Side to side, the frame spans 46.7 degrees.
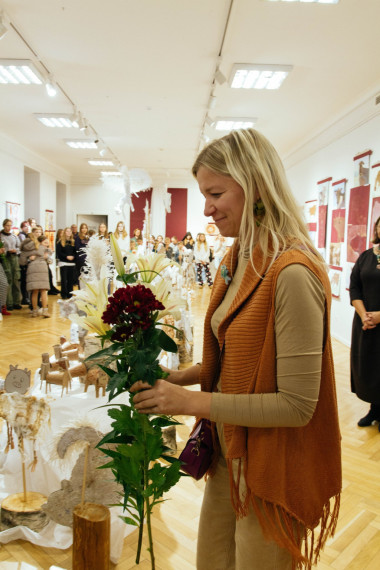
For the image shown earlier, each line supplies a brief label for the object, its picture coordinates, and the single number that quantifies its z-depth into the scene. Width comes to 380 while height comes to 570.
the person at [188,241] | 13.75
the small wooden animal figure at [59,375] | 2.33
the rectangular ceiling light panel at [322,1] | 3.80
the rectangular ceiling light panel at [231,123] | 7.66
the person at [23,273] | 9.09
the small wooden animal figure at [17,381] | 2.09
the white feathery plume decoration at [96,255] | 2.20
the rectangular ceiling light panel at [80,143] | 9.95
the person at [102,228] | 7.09
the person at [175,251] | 11.37
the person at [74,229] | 12.18
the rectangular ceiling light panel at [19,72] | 5.38
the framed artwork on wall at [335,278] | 6.75
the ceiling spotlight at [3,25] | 4.12
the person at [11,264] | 8.17
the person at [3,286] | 7.40
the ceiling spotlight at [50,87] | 5.65
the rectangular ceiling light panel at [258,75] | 5.27
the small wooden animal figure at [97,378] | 2.25
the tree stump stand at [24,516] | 2.07
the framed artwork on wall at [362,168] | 5.73
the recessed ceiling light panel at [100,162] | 12.74
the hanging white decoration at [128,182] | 3.62
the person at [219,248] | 9.81
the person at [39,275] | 7.82
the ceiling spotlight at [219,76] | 5.21
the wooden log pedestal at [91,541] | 1.50
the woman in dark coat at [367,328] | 3.18
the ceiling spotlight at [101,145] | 9.40
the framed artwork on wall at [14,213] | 9.52
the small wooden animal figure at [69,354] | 2.46
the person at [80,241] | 9.18
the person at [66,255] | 10.01
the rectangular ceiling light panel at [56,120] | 7.80
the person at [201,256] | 13.87
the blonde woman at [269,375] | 0.91
